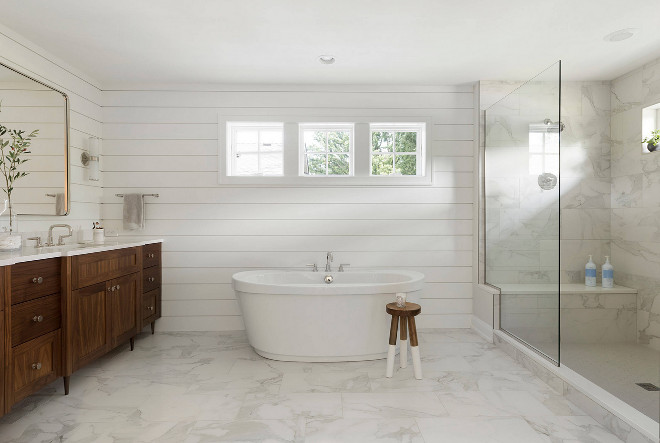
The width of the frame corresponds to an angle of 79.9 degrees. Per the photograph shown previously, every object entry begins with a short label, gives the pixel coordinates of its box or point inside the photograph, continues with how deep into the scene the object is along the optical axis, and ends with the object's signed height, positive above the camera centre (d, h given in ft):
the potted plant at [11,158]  8.32 +1.25
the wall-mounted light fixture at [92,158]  11.27 +1.68
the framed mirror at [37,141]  8.46 +1.81
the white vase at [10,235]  7.41 -0.38
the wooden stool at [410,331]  8.59 -2.51
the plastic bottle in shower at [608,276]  11.24 -1.63
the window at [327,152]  12.71 +2.11
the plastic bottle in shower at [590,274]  11.39 -1.60
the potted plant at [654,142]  10.14 +2.02
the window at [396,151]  12.72 +2.17
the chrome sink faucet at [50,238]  9.01 -0.50
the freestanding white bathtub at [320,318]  9.18 -2.39
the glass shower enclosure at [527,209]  8.66 +0.24
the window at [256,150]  12.64 +2.16
